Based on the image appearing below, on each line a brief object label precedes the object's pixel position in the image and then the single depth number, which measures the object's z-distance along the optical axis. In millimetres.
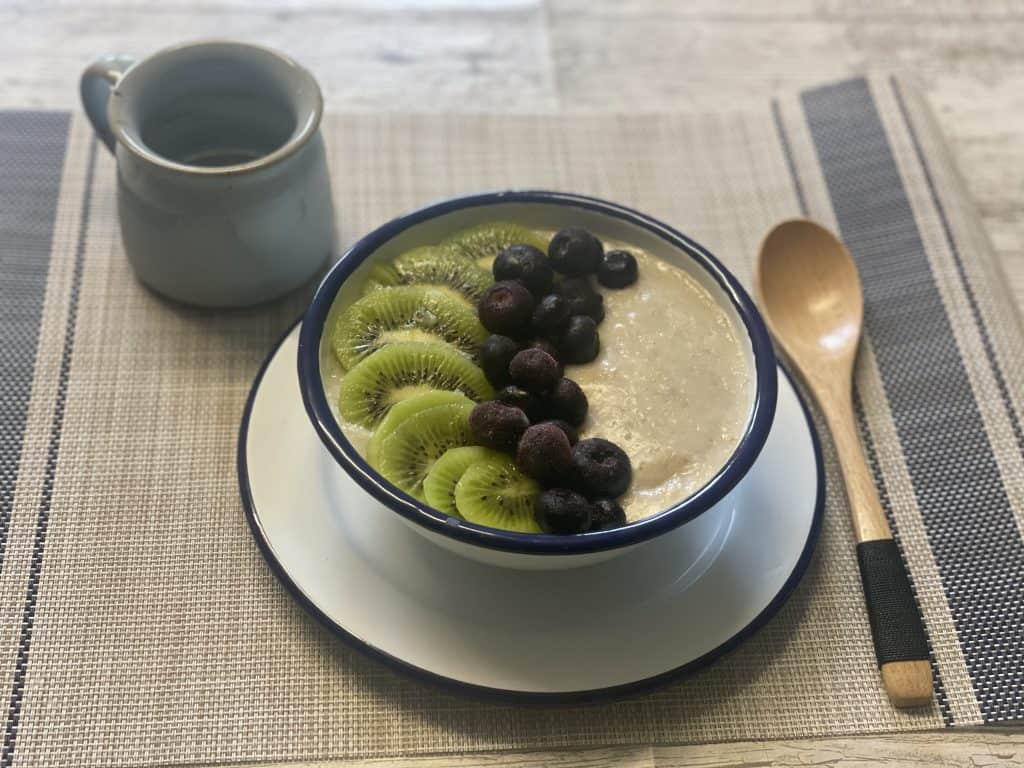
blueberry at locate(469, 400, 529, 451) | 308
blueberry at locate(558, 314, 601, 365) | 338
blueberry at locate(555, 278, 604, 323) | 348
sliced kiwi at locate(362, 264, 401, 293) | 359
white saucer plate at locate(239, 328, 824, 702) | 310
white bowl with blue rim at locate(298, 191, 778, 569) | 291
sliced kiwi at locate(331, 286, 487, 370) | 345
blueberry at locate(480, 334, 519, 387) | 327
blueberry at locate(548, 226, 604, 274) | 357
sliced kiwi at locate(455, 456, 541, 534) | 301
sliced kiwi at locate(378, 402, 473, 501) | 309
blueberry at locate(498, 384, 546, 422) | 319
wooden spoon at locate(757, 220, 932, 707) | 328
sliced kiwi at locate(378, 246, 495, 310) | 358
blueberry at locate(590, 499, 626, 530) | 299
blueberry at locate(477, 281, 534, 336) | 334
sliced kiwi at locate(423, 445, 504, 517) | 303
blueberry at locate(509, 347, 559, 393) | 317
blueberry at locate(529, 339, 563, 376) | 331
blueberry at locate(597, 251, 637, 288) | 362
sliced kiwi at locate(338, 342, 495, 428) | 326
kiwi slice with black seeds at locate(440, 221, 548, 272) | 371
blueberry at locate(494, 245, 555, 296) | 348
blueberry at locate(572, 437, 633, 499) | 303
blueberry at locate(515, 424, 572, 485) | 301
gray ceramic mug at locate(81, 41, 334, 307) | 374
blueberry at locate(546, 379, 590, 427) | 318
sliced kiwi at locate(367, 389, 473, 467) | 312
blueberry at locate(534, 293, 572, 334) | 337
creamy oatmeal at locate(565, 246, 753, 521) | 317
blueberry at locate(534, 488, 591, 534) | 294
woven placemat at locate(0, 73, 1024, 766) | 314
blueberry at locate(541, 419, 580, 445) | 314
